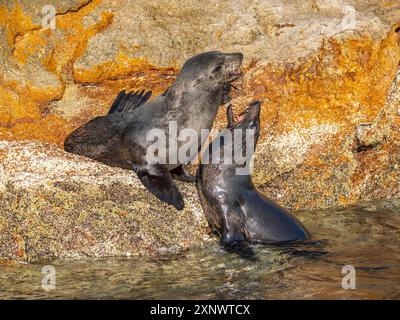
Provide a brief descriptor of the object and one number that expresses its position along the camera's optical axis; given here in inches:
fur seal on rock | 601.6
